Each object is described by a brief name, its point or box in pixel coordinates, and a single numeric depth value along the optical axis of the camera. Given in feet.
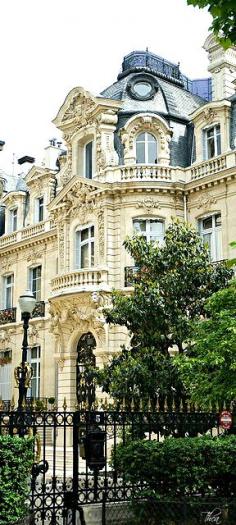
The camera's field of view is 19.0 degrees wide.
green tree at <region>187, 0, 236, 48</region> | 22.41
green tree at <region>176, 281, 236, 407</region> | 47.62
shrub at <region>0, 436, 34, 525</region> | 29.73
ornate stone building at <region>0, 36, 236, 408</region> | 82.17
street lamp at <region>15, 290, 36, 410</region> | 49.30
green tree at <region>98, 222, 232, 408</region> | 55.26
